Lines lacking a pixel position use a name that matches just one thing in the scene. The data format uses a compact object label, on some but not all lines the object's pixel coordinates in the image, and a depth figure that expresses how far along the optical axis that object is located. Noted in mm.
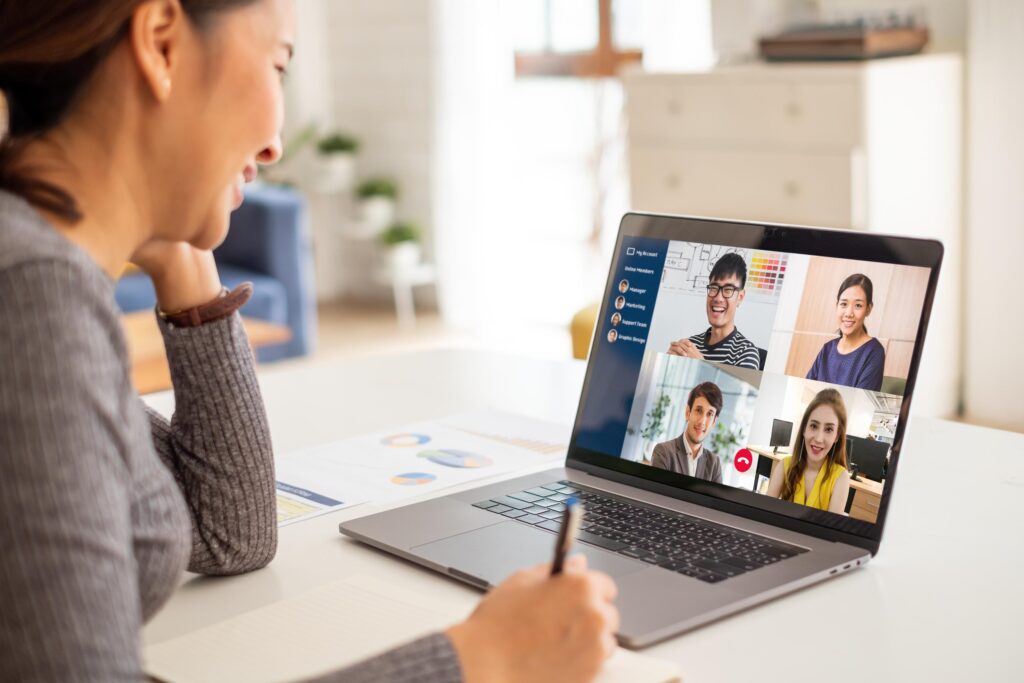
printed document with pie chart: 1270
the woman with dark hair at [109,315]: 646
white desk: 860
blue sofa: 4531
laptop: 1016
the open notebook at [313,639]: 851
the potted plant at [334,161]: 5812
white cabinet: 3459
